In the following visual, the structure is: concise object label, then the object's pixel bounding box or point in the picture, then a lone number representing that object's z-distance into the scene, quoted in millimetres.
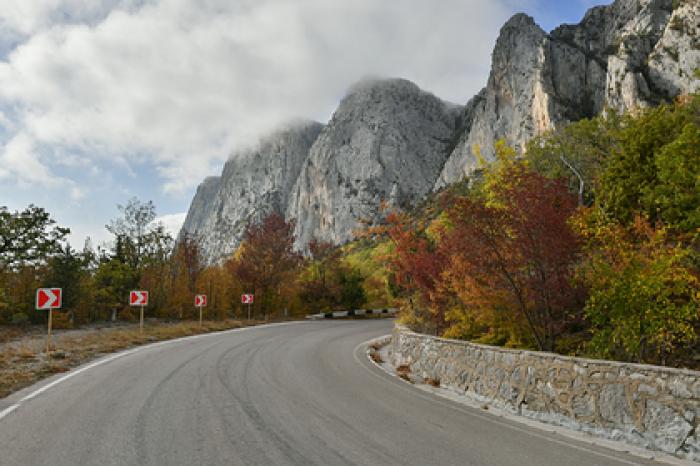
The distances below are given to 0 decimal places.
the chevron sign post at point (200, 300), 21906
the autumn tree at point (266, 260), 32406
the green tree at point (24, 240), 21266
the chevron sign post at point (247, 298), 25766
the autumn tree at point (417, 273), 12352
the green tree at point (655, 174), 9430
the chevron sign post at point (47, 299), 12180
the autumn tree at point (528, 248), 7879
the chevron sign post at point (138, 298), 17208
